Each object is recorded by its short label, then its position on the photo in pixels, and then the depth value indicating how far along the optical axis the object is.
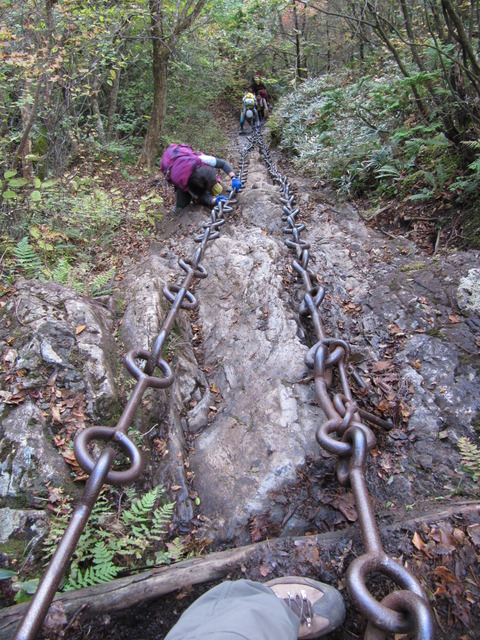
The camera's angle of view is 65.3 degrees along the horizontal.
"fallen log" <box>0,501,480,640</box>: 1.47
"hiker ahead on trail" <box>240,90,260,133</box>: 12.97
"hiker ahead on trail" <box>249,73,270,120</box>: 14.49
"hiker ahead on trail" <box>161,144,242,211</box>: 5.78
